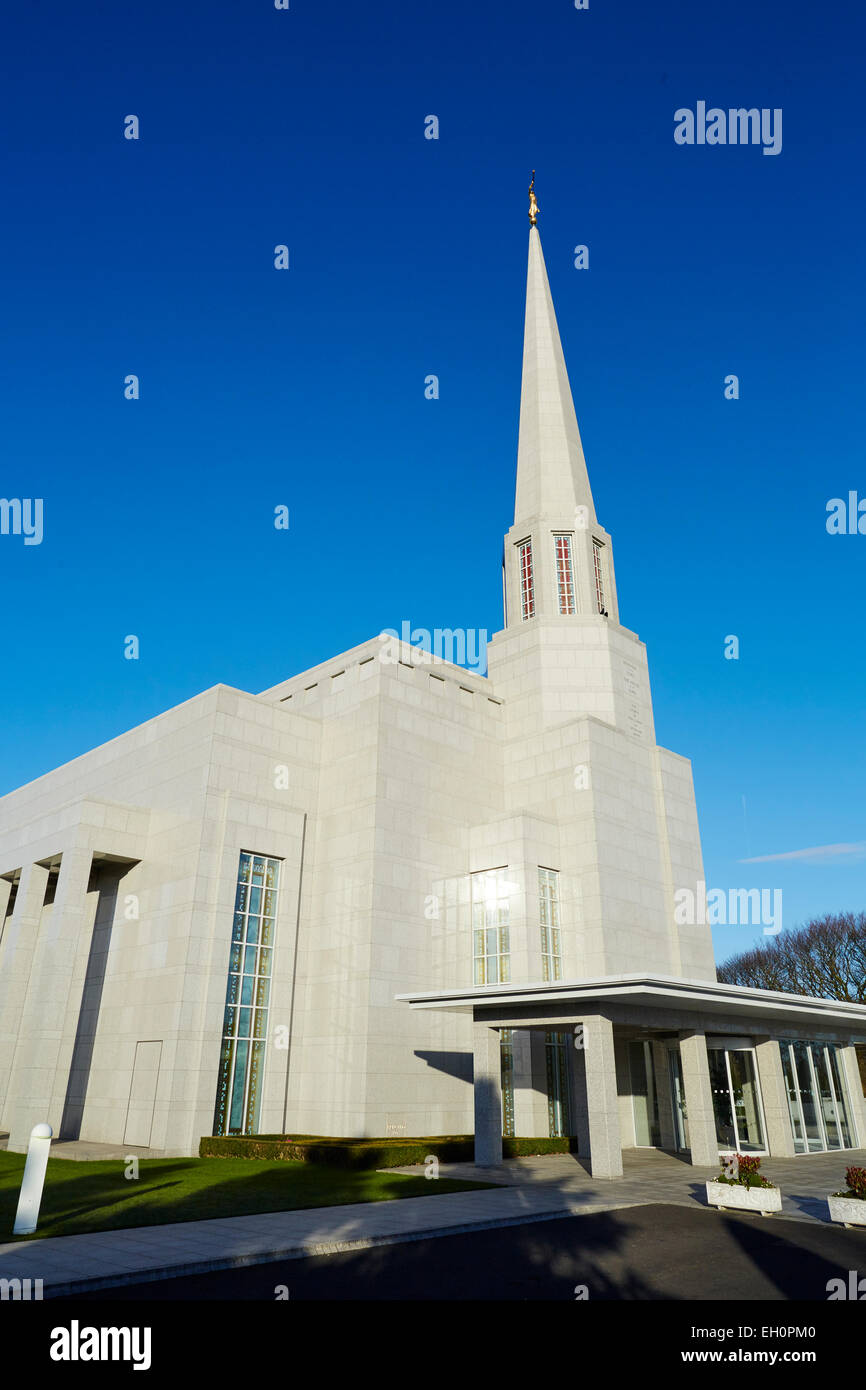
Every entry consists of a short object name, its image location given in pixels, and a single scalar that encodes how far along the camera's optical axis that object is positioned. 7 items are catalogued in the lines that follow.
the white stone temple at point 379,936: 27.92
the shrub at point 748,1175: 16.53
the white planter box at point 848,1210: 15.04
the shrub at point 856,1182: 15.45
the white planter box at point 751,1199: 16.20
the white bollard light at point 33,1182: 12.62
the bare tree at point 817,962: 59.94
